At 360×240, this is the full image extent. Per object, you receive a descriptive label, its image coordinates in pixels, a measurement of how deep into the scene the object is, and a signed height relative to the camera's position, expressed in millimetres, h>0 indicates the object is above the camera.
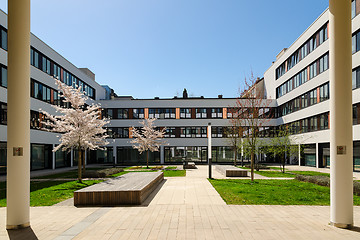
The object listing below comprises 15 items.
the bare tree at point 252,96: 17195 +2044
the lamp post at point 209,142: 19134 -846
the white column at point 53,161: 32969 -3498
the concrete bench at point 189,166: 31933 -3984
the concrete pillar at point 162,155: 44006 -3820
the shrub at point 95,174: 21328 -3209
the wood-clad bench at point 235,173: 21531 -3195
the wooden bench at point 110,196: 10297 -2332
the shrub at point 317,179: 15749 -2905
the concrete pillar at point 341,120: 7215 +217
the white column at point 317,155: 33353 -2970
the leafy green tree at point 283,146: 26047 -1583
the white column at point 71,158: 37906 -3720
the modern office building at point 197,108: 29438 +2797
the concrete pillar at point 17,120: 7223 +241
